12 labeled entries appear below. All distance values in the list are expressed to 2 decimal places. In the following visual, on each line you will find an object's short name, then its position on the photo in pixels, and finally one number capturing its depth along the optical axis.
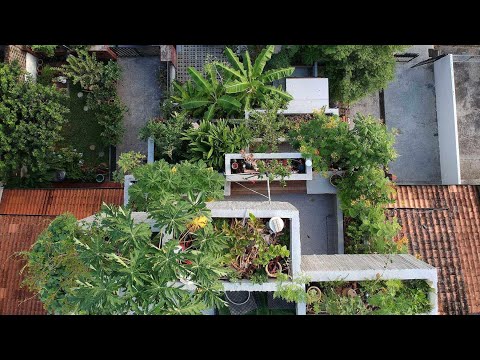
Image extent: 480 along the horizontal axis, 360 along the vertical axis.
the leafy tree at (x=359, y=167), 9.34
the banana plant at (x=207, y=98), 11.53
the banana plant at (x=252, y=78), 11.35
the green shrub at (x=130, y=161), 10.80
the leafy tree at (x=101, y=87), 13.95
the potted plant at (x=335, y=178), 10.62
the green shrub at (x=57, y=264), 8.60
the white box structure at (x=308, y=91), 12.82
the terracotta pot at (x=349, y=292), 8.00
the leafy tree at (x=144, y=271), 6.06
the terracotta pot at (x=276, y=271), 7.49
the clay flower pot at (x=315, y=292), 7.79
